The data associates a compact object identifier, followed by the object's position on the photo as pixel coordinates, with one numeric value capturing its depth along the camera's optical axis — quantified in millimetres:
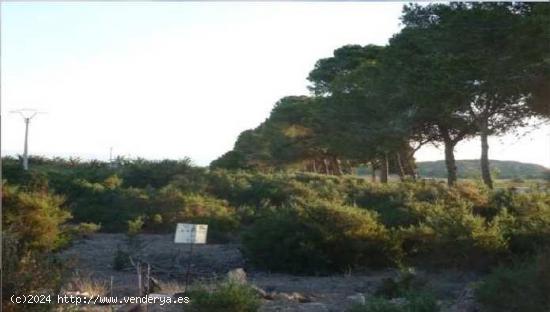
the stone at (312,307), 9078
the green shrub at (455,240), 12562
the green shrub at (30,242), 7348
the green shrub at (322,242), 13594
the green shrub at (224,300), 7641
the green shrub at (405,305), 7637
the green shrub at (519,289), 8070
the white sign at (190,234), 9453
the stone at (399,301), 8110
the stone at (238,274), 10778
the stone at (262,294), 9722
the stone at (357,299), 9020
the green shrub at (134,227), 16852
